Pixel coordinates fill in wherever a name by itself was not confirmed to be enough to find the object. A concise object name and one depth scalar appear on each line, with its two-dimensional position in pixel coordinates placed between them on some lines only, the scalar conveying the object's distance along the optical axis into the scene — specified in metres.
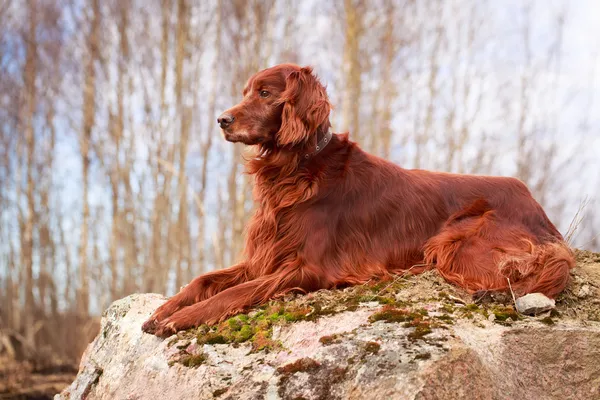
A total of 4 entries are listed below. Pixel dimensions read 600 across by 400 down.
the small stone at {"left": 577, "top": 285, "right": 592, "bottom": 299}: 3.75
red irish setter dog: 3.67
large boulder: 2.82
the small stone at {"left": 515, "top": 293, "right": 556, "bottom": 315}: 3.40
